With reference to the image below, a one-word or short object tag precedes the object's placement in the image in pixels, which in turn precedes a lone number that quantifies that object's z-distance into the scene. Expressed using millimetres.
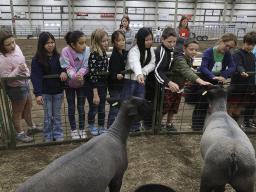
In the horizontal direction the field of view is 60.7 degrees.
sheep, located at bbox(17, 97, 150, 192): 1629
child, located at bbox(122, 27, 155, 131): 2826
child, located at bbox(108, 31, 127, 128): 2839
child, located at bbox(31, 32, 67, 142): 2729
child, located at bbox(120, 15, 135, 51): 4602
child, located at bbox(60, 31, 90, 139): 2759
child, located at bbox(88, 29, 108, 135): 2817
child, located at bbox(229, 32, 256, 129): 3302
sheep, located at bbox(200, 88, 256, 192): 1876
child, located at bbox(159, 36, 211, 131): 2915
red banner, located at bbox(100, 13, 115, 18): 18071
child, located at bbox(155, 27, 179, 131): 2877
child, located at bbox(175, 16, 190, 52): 4685
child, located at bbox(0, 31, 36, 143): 2793
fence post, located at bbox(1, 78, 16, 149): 2898
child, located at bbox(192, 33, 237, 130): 3017
